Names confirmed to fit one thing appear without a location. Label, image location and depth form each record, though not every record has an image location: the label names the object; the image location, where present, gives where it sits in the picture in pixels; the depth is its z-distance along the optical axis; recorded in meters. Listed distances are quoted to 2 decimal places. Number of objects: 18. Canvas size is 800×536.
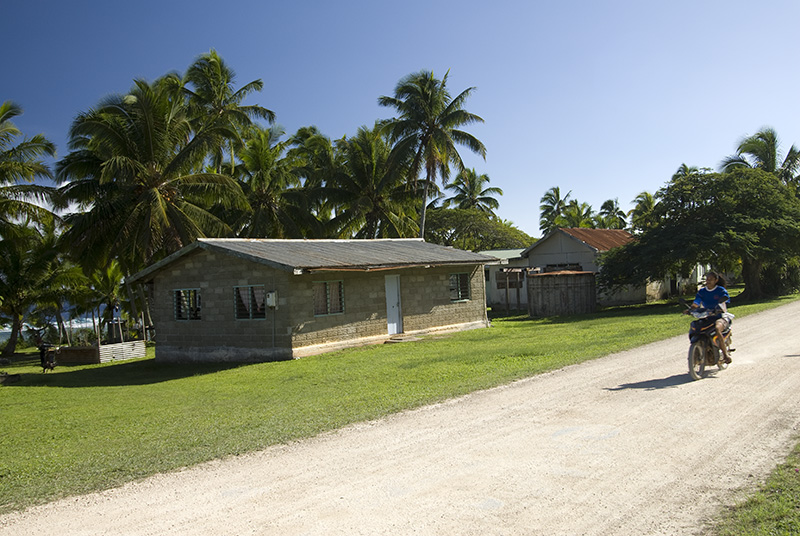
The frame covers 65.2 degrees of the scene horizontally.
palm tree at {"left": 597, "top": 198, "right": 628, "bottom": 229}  67.58
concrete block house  17.11
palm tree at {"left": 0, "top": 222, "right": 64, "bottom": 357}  27.75
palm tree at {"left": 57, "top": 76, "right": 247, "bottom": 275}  24.06
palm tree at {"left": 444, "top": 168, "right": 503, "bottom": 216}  52.72
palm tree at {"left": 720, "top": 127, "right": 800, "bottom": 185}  33.97
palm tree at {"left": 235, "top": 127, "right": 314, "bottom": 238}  33.00
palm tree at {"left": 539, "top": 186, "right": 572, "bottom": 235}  65.44
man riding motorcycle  9.87
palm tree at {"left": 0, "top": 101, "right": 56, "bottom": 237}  25.23
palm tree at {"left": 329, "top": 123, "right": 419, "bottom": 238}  34.09
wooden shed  26.69
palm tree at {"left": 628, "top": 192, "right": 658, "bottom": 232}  57.59
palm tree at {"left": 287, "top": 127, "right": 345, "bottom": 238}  34.34
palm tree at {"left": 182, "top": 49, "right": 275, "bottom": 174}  33.66
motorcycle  9.66
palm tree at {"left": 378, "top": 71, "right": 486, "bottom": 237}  31.98
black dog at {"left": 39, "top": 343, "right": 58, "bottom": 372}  20.41
